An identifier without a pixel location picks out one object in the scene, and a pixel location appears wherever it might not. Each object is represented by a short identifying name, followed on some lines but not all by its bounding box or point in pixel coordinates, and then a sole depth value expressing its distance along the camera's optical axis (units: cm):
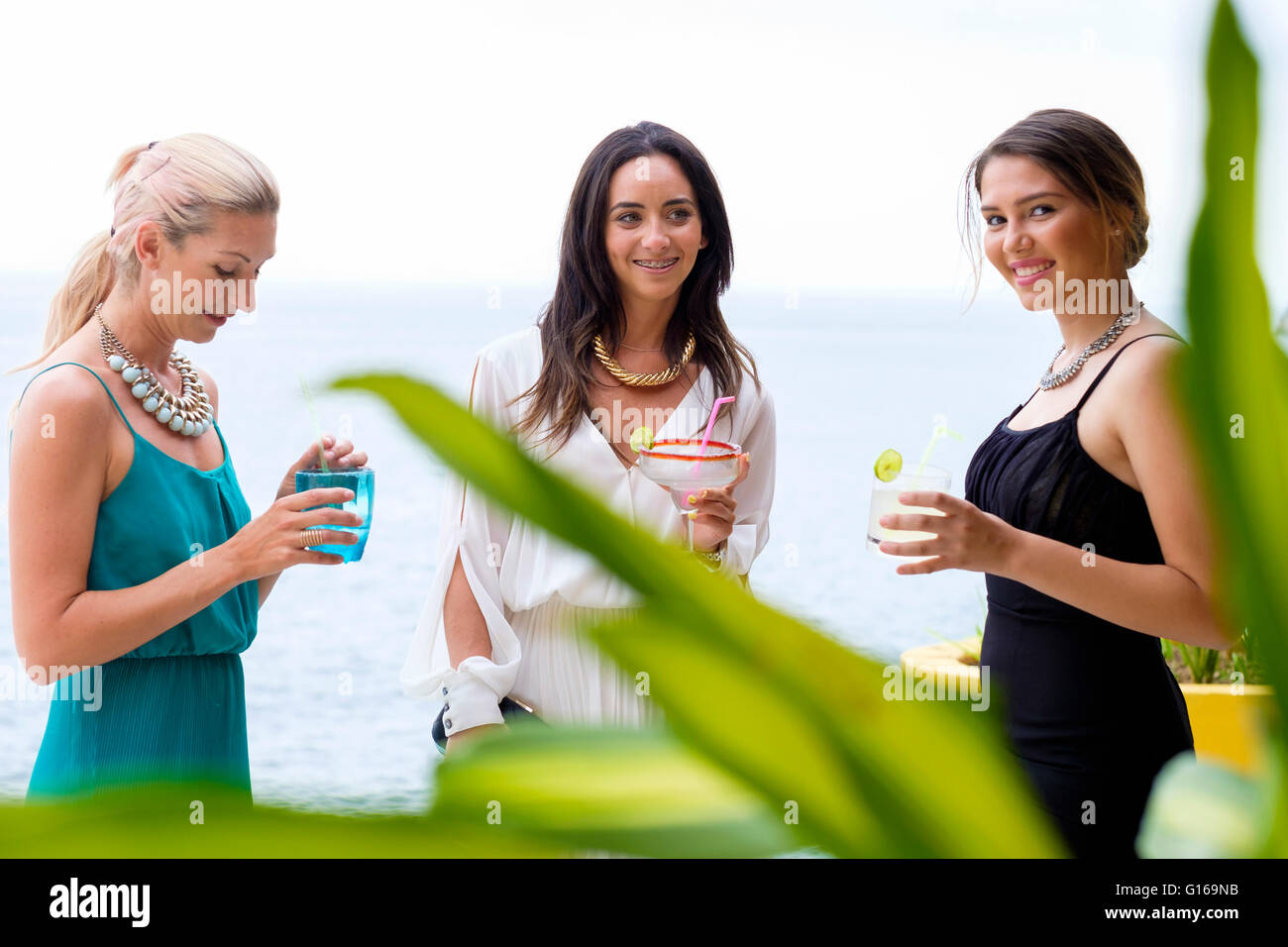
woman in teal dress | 151
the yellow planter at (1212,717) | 345
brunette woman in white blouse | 197
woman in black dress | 148
